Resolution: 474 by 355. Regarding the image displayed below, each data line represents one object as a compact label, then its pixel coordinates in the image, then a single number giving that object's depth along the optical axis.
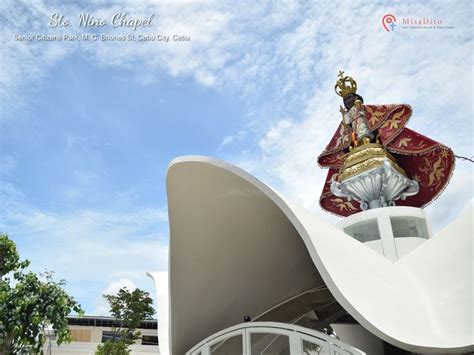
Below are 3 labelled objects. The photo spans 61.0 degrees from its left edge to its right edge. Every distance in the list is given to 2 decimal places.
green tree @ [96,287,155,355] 22.61
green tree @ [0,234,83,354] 8.28
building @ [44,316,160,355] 26.27
